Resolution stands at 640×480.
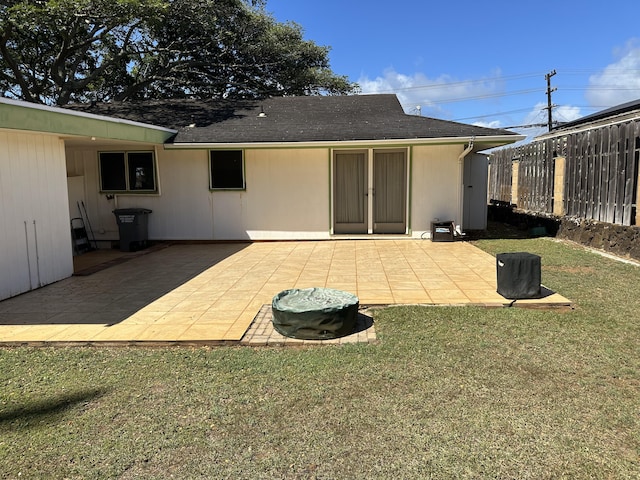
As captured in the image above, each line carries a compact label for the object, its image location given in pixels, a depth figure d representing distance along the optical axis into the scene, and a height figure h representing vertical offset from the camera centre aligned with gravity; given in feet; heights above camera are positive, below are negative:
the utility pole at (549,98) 90.13 +19.85
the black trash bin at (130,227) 31.71 -2.07
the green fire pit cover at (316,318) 13.52 -3.81
